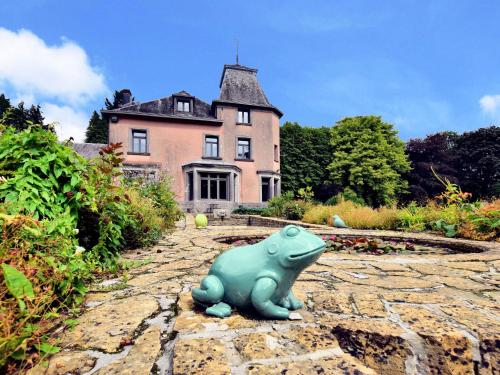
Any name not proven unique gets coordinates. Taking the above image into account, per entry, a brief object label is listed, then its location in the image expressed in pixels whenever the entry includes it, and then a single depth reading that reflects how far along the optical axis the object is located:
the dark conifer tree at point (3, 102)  33.15
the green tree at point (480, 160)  29.22
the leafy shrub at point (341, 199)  13.98
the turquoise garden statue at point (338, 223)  8.54
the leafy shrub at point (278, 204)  14.94
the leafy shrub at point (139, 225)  4.52
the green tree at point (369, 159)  24.62
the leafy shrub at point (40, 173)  2.59
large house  19.75
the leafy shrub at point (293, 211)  12.55
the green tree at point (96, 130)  35.62
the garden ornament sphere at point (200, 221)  8.19
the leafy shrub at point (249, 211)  17.48
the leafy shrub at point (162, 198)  7.32
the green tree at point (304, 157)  26.19
